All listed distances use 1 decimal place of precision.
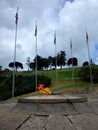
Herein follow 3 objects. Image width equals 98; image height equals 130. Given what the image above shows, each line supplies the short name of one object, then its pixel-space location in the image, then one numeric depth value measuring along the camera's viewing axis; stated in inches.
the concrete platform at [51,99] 90.3
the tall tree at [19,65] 1290.6
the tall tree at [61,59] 1261.9
